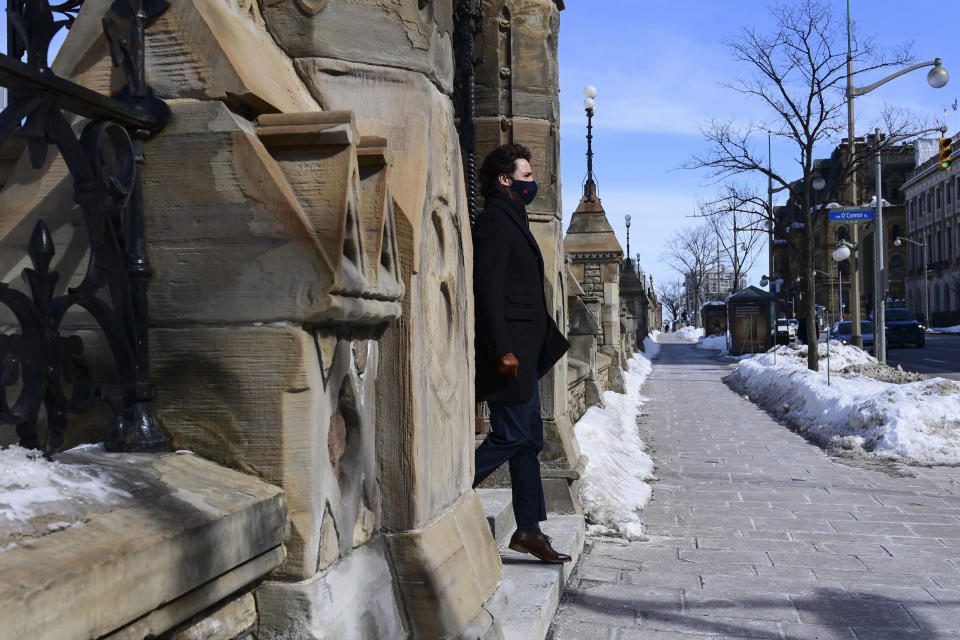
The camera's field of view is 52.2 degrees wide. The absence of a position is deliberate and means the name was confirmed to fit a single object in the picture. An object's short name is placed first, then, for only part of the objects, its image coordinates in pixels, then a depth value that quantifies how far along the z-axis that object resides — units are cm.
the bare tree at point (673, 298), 11675
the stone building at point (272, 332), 196
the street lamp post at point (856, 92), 1911
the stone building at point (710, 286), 7819
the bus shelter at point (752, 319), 3133
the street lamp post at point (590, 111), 1959
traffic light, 2353
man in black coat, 423
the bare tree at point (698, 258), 6725
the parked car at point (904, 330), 3706
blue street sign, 1733
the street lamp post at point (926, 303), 7316
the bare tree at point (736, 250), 5219
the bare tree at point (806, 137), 2142
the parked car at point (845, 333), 3662
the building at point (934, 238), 7481
